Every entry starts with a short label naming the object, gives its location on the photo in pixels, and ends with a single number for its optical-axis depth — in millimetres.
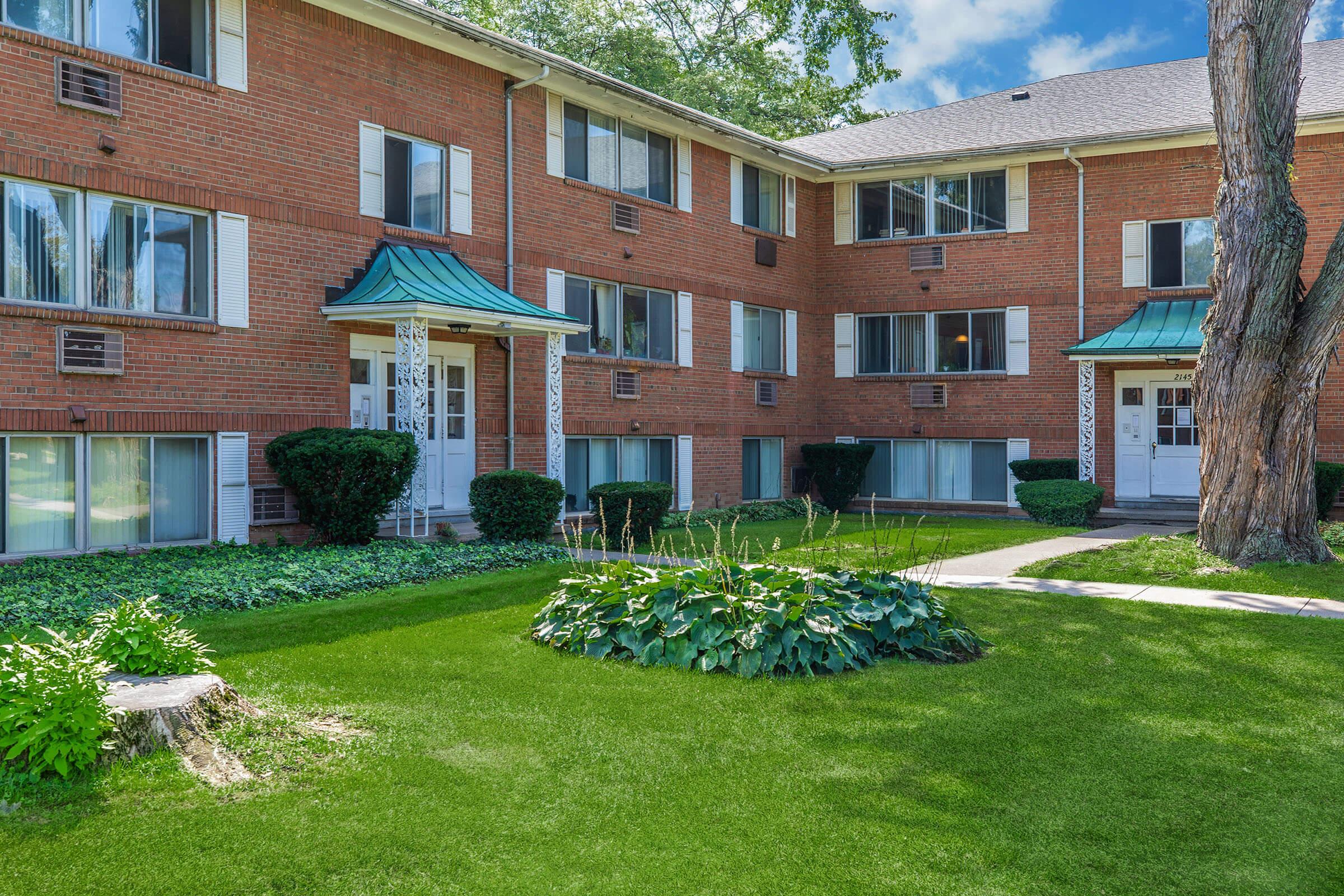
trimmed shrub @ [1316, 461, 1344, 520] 15555
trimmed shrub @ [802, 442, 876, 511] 19750
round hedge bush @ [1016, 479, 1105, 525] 16672
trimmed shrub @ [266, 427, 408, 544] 11281
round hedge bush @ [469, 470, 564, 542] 12391
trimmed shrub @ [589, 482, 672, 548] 13125
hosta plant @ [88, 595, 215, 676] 5191
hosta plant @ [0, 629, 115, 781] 4266
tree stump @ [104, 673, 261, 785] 4582
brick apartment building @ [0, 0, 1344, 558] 10625
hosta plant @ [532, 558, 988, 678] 6578
